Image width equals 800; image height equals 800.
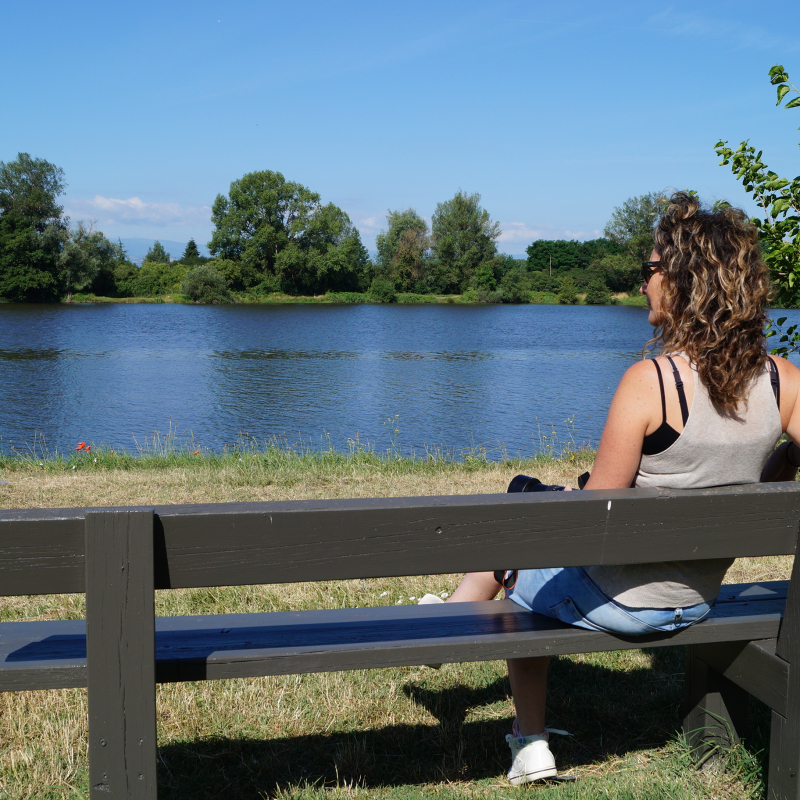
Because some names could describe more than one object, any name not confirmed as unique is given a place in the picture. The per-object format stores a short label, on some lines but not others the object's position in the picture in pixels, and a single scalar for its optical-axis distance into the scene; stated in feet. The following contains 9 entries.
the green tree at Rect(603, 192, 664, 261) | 254.68
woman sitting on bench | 6.66
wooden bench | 5.24
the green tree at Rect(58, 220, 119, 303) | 207.00
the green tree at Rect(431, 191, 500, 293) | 278.46
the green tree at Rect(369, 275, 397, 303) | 253.65
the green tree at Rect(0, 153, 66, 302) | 201.46
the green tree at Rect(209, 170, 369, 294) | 248.73
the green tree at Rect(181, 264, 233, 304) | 224.70
